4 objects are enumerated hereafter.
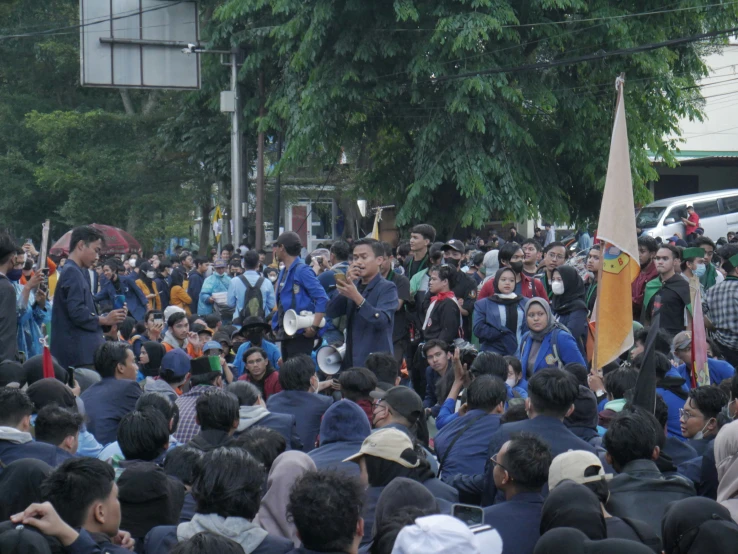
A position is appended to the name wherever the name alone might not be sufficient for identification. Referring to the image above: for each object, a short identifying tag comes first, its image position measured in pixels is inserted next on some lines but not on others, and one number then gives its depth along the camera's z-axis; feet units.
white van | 85.40
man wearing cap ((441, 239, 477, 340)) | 35.29
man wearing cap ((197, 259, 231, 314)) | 47.21
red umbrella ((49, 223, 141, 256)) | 88.94
